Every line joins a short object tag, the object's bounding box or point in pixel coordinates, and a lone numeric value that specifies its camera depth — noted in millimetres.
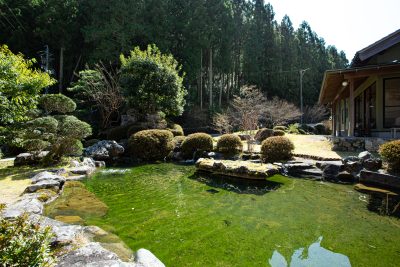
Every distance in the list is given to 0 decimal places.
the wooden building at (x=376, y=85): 9266
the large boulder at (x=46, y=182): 5602
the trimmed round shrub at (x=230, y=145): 10838
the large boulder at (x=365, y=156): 7180
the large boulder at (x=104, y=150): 10586
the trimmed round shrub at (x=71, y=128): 8719
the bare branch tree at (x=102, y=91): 16406
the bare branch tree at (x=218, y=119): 18381
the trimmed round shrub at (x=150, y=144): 11180
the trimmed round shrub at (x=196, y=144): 11461
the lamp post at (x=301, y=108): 28794
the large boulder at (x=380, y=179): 6126
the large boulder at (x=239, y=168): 7348
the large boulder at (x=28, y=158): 8680
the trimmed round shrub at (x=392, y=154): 6227
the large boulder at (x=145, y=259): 2723
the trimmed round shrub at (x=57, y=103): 9211
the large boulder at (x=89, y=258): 2457
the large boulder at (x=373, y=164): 6852
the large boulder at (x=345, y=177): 7074
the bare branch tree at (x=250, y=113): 12797
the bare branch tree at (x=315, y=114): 28406
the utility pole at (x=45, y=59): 19852
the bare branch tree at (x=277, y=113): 23942
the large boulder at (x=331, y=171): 7398
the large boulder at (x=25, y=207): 3671
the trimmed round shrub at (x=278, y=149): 9211
